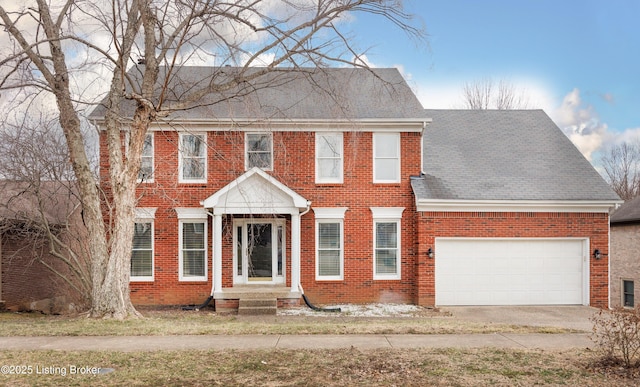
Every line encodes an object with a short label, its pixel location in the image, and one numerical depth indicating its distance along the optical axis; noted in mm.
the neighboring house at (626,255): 24062
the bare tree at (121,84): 11812
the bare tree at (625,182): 46062
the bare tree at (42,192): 15242
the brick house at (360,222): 16953
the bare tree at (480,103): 37312
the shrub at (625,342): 7667
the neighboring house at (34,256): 17266
